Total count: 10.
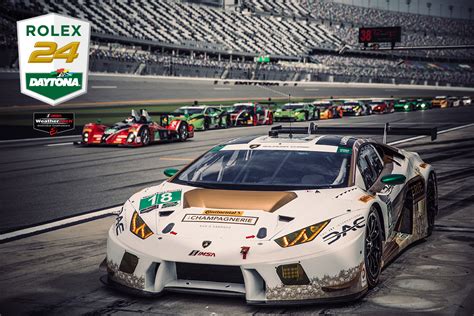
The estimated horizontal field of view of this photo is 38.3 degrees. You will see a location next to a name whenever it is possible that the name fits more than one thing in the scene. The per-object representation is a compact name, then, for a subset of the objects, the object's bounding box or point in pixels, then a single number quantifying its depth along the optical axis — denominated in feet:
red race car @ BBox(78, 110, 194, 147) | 67.41
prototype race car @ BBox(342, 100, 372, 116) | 145.07
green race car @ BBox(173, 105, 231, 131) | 96.17
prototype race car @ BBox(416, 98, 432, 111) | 171.73
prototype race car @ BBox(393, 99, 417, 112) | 165.07
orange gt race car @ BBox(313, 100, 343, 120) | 134.82
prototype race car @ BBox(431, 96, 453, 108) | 182.70
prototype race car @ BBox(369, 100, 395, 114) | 153.69
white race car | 14.66
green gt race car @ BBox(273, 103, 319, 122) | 125.39
